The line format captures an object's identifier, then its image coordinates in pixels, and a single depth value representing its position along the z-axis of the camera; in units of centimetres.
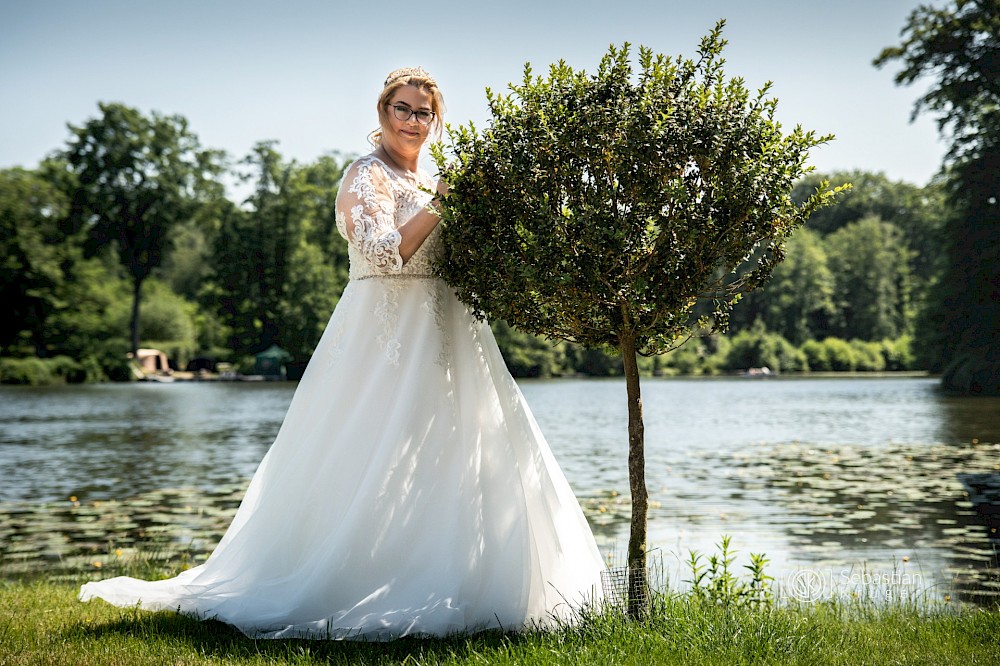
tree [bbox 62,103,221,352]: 6481
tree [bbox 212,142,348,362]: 6406
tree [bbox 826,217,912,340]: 8381
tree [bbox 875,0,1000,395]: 3522
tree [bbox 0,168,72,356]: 5484
